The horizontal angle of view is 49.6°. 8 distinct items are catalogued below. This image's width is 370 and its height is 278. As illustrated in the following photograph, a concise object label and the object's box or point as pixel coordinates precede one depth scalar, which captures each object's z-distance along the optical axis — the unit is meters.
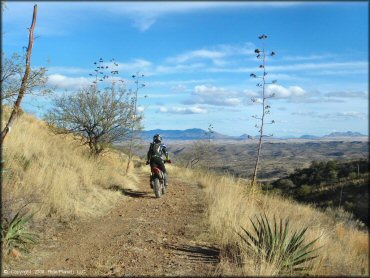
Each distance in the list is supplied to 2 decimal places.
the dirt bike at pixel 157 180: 12.94
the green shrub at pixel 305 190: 39.00
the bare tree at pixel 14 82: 8.44
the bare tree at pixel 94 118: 16.78
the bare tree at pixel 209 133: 25.34
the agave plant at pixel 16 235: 6.32
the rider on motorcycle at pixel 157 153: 13.15
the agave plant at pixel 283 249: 5.67
